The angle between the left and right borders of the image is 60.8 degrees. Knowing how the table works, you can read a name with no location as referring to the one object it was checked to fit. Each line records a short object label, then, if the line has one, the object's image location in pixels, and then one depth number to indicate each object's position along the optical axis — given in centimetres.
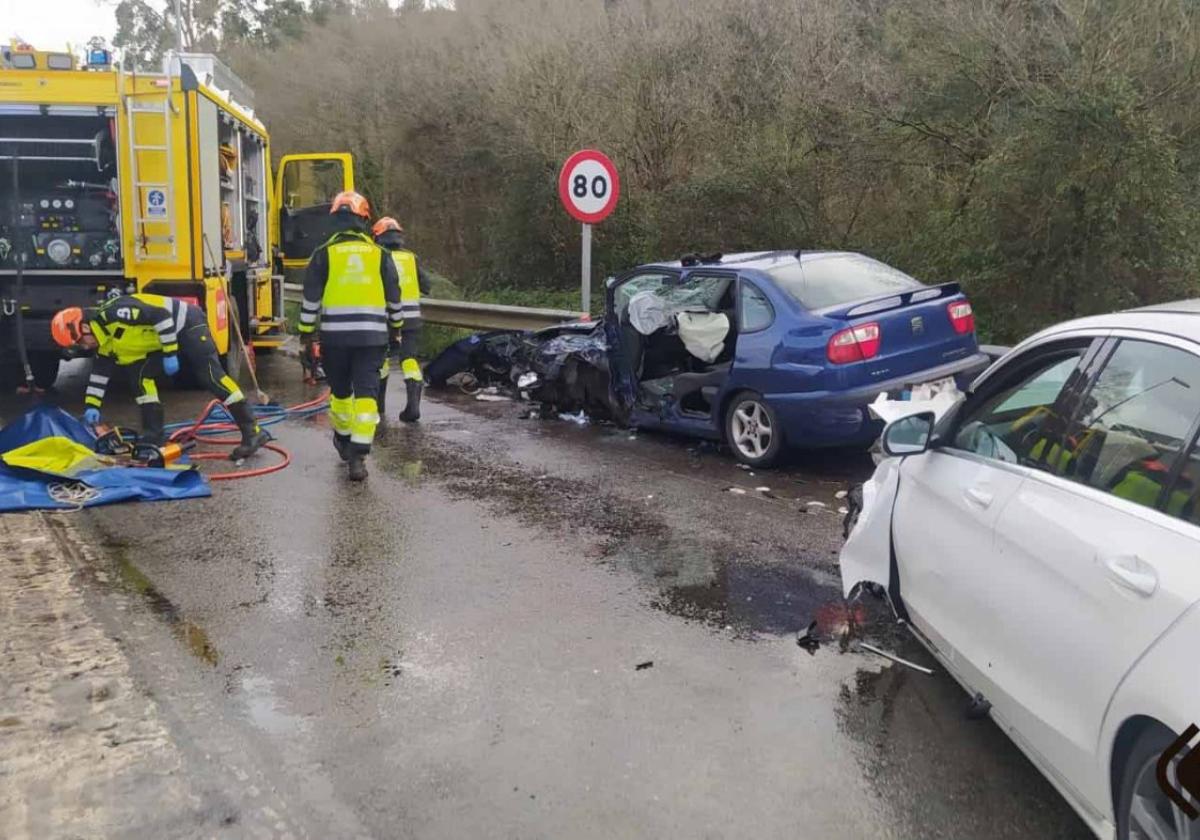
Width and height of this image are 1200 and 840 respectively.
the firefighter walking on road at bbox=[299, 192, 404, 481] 725
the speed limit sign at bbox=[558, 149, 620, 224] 1062
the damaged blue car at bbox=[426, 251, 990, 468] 696
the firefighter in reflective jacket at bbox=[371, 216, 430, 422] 951
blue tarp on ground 647
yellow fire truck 972
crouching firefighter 744
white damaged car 231
